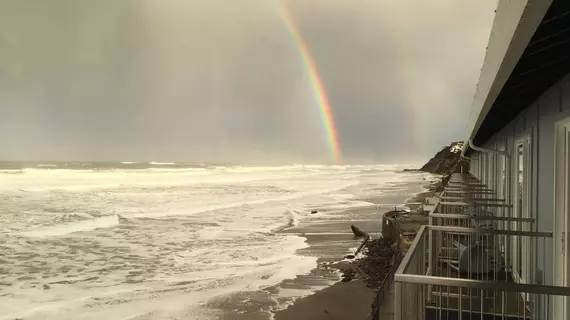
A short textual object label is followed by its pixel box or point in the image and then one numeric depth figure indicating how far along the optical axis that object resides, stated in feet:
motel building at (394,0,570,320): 8.32
